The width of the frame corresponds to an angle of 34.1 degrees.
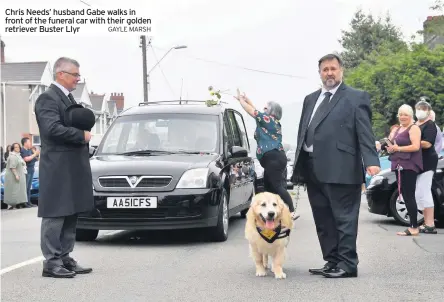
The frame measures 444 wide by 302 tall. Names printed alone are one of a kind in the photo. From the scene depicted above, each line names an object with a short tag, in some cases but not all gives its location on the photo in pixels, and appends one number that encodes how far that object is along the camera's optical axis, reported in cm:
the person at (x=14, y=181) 1839
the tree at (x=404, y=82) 3177
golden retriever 663
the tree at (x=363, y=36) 7069
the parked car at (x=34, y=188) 1987
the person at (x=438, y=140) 1067
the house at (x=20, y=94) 5022
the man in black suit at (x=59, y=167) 664
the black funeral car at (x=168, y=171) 857
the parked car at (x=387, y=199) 1143
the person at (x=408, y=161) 1008
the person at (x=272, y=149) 989
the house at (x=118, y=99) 8719
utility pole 3867
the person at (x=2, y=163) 2240
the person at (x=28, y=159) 1983
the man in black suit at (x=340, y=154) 655
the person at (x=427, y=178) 1037
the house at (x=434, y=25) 4152
